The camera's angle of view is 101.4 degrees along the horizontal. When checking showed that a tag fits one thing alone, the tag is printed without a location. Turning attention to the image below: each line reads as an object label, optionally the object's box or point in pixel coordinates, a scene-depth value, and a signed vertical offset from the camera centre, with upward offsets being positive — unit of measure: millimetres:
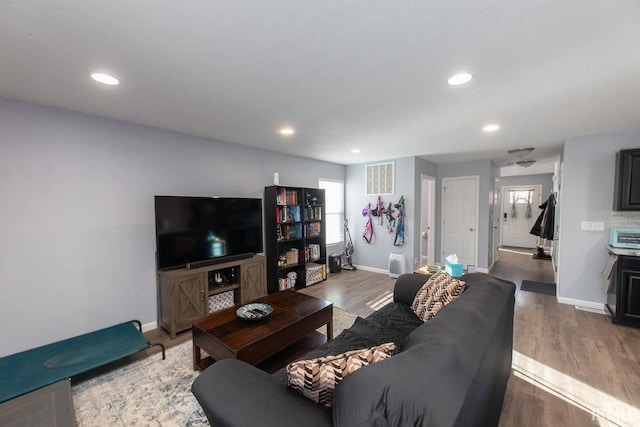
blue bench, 1912 -1268
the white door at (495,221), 5973 -413
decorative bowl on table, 2226 -936
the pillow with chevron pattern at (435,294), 2027 -720
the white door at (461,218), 5535 -298
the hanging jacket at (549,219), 5895 -351
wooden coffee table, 1928 -1001
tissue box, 2808 -706
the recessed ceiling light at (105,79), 1876 +947
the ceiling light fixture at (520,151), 3979 +802
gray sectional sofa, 785 -614
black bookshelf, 4285 -540
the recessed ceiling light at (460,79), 1896 +935
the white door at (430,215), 5953 -238
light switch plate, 3469 -298
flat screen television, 2969 -299
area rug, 1787 -1445
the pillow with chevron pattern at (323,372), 1021 -661
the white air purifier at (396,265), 4992 -1152
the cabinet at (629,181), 3105 +265
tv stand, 2891 -1015
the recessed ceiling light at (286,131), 3180 +937
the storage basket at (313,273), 4748 -1255
